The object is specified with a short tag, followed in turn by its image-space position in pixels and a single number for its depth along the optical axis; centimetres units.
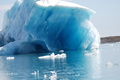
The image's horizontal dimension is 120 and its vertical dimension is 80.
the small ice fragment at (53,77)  1141
